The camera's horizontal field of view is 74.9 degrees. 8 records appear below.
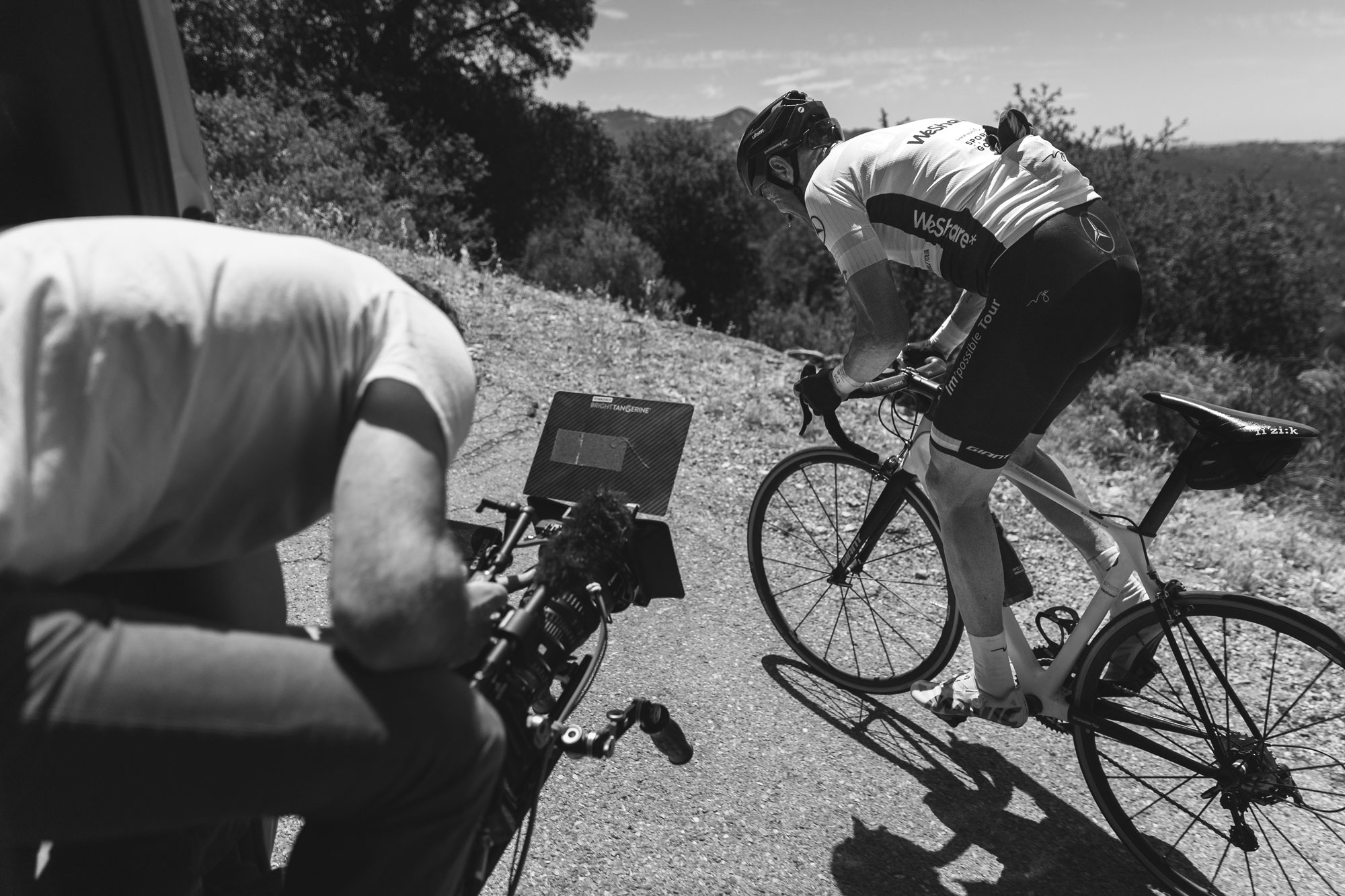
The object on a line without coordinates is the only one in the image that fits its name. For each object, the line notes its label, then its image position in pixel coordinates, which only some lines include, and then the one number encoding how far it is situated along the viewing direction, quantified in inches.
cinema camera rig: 68.7
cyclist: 100.0
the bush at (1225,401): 297.0
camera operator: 44.9
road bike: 94.1
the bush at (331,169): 435.8
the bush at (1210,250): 743.1
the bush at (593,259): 895.1
